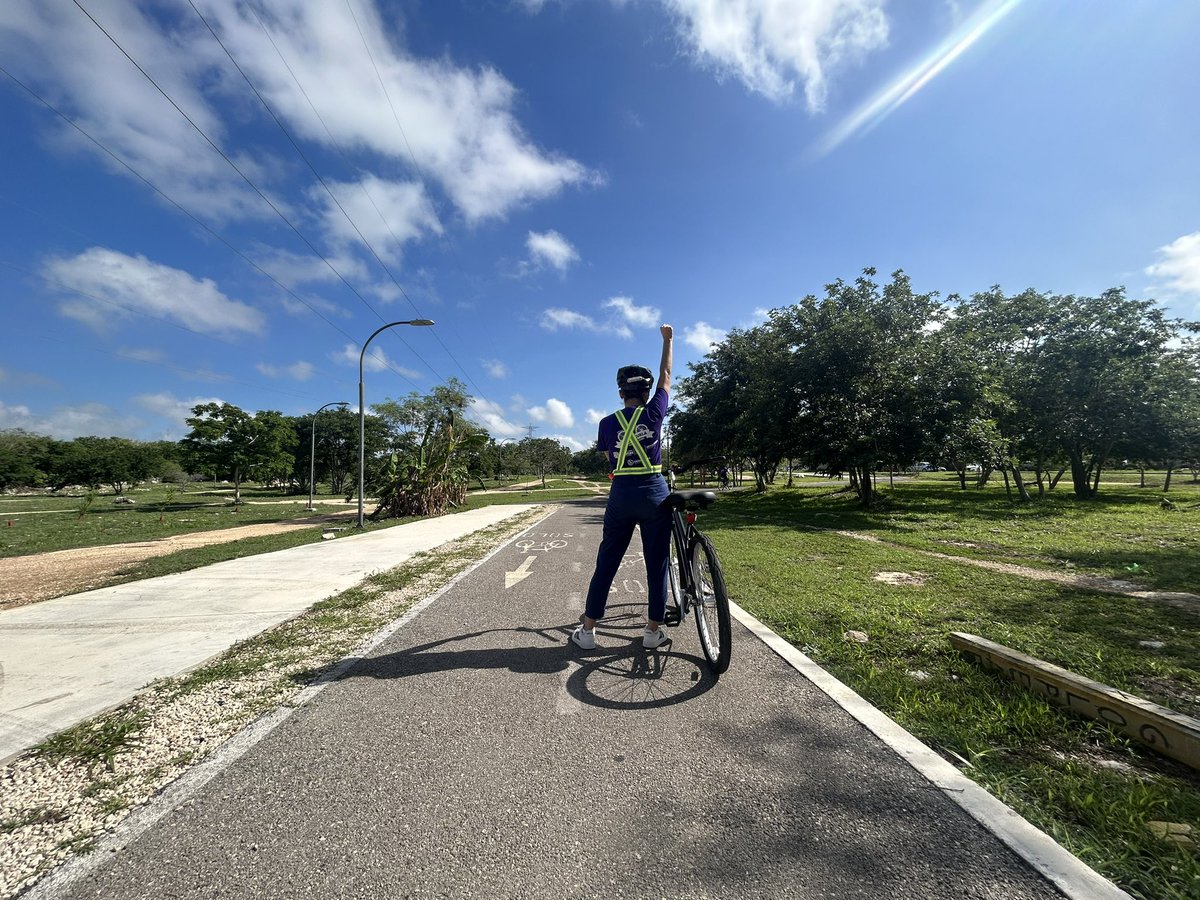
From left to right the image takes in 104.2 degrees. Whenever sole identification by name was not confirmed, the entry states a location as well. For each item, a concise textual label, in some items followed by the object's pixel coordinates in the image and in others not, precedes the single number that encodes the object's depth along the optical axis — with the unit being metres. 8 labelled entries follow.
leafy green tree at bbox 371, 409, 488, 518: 20.36
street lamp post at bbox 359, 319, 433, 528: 15.77
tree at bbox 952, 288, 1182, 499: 19.67
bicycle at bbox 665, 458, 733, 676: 3.25
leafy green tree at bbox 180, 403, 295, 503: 29.66
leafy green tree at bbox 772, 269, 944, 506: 15.93
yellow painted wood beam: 2.15
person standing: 3.55
